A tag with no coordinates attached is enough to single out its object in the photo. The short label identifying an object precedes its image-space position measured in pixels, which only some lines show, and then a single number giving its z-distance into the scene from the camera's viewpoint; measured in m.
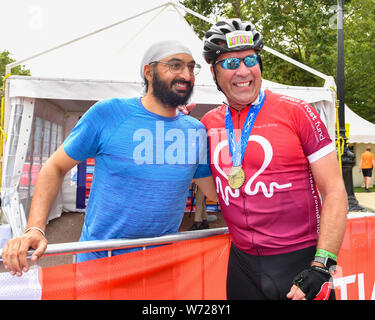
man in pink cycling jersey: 1.66
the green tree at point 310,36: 15.77
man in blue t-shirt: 1.89
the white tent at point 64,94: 5.39
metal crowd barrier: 1.69
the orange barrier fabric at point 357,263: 2.51
